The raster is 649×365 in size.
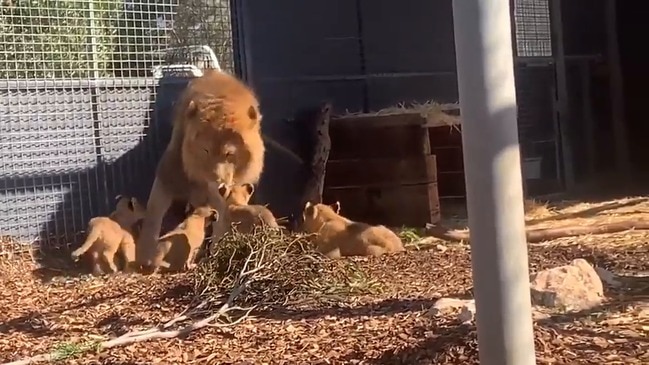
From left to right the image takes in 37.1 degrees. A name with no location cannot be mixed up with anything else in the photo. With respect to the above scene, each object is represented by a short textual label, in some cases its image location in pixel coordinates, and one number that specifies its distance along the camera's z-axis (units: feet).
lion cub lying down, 22.30
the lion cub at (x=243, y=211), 20.85
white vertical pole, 9.12
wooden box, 27.96
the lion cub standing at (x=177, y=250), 22.47
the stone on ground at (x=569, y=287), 14.03
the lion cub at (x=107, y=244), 22.34
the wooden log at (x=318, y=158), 28.40
